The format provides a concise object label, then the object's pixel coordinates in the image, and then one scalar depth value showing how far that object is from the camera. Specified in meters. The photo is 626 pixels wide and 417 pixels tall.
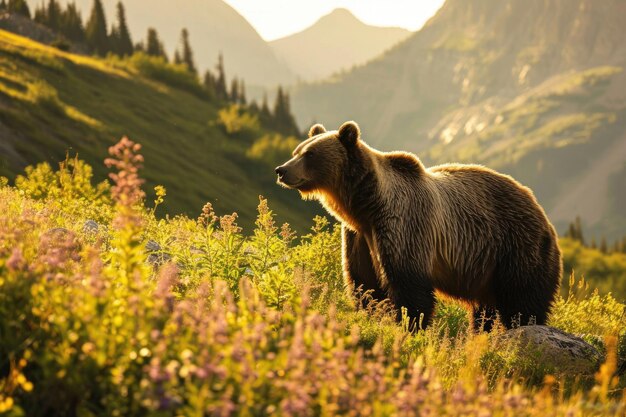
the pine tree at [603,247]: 174.32
